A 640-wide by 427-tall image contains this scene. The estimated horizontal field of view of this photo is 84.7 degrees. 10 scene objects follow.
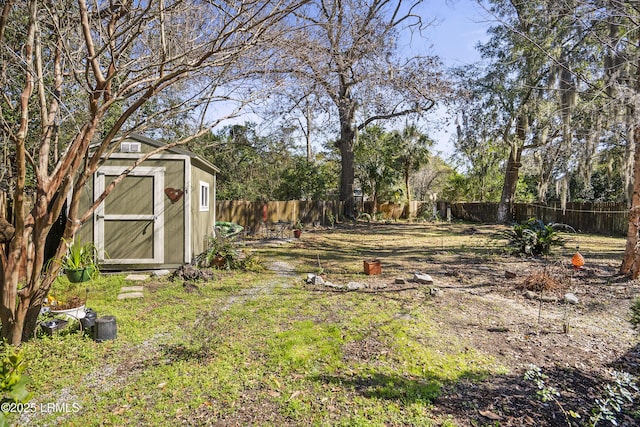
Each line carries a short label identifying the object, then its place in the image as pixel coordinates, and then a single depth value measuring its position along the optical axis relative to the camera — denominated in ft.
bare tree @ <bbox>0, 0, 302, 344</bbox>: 8.64
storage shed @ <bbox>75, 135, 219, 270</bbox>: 18.56
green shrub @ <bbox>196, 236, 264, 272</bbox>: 20.58
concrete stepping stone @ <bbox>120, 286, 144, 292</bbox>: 15.60
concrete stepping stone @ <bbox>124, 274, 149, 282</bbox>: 17.33
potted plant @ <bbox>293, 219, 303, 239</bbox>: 36.76
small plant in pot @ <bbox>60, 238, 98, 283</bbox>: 15.56
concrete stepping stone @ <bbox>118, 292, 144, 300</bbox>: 14.58
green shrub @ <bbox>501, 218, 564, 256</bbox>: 23.50
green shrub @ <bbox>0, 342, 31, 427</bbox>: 5.88
